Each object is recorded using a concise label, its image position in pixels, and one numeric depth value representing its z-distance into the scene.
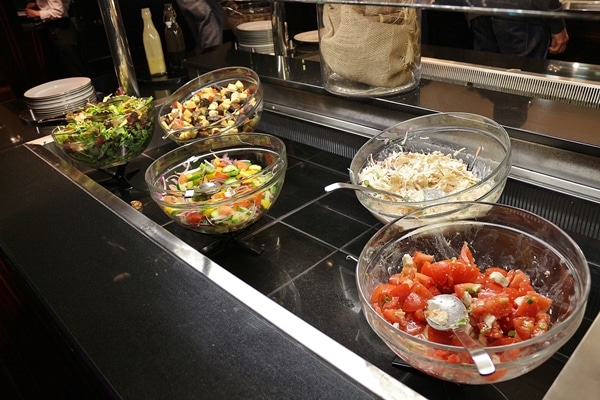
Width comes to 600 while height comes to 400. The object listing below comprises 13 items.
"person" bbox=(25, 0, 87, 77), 3.56
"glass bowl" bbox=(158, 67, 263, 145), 1.35
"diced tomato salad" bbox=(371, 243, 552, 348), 0.65
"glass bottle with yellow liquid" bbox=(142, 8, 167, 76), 1.99
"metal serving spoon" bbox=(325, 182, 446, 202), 0.90
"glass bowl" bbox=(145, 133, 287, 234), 0.98
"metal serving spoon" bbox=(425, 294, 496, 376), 0.58
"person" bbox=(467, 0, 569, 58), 2.62
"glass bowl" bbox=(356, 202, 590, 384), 0.58
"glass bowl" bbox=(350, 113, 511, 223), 0.90
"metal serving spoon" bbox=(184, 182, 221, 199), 0.98
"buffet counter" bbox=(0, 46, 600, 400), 0.69
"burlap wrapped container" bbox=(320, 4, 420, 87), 1.15
